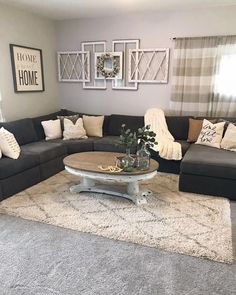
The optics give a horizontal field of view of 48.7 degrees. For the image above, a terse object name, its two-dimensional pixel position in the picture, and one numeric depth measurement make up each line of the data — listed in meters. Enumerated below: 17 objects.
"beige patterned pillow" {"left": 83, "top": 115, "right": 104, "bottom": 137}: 4.50
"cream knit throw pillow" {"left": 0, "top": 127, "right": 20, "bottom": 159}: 3.17
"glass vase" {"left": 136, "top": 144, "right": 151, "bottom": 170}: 2.85
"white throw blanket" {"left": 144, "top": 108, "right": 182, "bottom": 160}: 3.71
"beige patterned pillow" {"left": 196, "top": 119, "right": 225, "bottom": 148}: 3.71
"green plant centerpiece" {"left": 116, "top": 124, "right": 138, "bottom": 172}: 2.81
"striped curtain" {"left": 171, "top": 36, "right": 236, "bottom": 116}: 3.97
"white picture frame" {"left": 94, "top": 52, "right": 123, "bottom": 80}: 4.58
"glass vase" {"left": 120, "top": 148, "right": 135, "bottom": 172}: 2.80
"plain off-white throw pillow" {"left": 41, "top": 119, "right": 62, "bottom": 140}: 4.26
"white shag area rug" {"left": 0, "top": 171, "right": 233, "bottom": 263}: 2.24
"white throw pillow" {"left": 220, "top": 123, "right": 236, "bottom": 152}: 3.52
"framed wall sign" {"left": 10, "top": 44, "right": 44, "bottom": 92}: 4.06
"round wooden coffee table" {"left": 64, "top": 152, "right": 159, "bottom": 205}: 2.75
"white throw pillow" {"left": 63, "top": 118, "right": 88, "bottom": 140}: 4.29
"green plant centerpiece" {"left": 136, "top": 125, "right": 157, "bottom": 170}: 2.82
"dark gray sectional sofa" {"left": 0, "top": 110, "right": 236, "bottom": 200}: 3.05
